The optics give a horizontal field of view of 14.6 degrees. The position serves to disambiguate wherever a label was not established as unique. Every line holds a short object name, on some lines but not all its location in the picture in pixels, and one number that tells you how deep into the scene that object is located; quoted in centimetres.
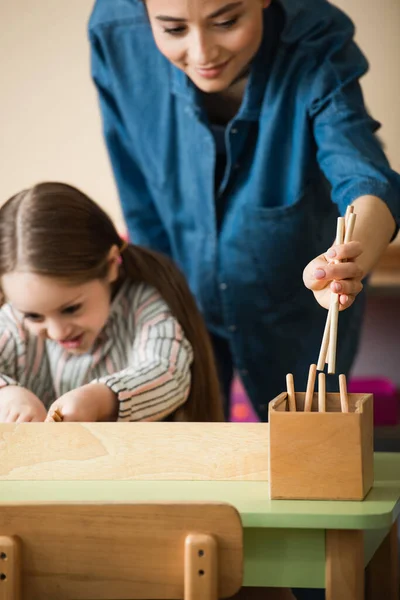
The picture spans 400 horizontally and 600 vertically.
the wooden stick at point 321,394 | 160
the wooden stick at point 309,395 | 161
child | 196
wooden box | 154
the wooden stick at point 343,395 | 160
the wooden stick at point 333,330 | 162
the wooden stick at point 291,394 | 163
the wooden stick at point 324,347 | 163
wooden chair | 143
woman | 199
